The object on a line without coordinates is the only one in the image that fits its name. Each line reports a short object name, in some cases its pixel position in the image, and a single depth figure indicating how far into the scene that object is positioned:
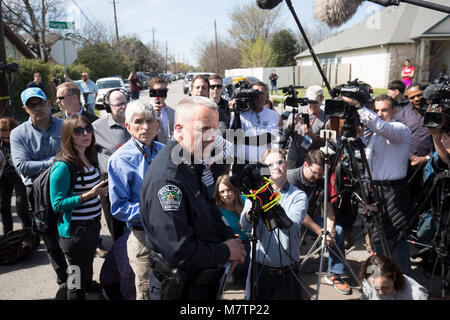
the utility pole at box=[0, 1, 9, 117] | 6.84
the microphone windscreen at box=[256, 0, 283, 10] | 2.21
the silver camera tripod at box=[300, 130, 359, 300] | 2.69
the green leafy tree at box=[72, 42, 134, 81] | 29.19
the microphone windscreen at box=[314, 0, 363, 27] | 2.05
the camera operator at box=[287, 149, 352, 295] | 3.23
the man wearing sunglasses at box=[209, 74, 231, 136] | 4.23
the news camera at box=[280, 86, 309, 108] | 4.30
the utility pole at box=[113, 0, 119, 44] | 38.93
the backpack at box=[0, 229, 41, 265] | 3.65
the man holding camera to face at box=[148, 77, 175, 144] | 4.03
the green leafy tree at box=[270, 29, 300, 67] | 38.50
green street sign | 7.83
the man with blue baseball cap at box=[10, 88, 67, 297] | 3.20
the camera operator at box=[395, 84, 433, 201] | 3.82
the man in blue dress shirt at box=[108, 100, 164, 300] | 2.24
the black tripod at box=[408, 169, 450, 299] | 2.48
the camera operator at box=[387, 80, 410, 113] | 4.59
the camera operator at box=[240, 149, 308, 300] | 2.48
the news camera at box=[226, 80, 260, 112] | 3.92
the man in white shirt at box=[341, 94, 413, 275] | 3.08
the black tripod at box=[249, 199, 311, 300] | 1.88
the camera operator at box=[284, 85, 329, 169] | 4.41
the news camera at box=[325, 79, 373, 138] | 2.66
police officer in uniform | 1.48
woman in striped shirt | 2.46
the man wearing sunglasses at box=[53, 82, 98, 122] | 4.02
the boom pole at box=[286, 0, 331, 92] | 2.14
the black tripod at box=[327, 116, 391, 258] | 2.77
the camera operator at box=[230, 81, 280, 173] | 3.84
